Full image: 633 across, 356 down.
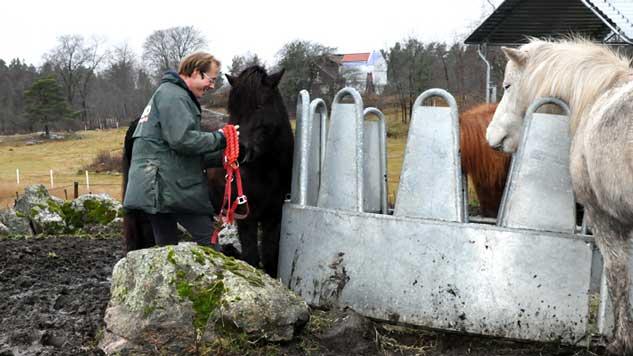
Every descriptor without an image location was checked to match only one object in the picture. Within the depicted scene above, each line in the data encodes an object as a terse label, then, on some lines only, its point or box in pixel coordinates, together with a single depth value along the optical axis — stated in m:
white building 35.25
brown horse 6.09
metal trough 3.92
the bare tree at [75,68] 62.97
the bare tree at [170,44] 60.75
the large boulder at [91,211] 10.72
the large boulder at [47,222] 10.22
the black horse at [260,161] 5.11
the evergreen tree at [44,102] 52.19
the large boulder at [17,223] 10.30
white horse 3.31
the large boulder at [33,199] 10.96
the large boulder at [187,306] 3.64
